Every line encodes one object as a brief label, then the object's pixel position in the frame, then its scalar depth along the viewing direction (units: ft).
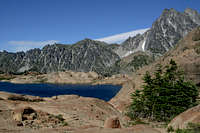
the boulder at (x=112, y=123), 63.05
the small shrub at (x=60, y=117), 87.80
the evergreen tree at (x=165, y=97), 118.14
